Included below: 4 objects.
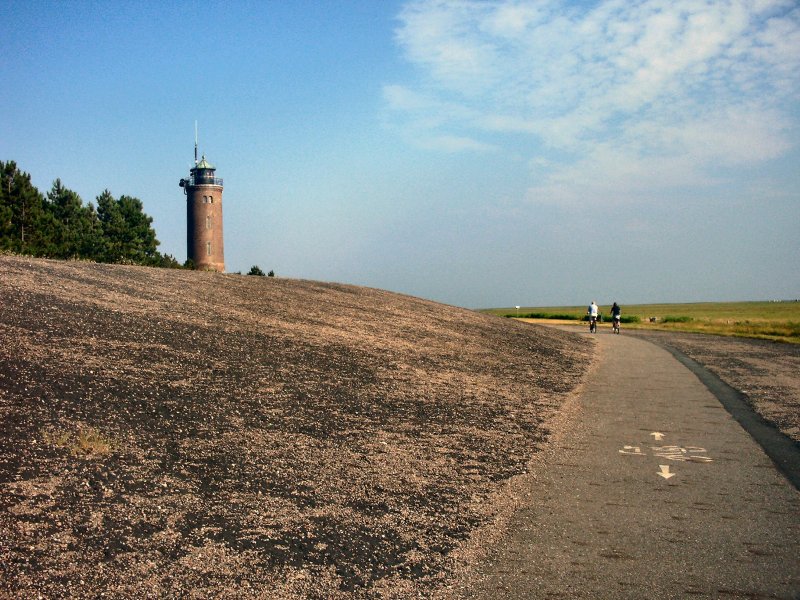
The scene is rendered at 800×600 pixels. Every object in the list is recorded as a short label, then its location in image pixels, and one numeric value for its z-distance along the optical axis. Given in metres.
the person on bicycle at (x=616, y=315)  49.12
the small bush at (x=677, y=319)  74.56
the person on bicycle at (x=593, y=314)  47.72
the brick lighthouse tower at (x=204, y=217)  83.06
